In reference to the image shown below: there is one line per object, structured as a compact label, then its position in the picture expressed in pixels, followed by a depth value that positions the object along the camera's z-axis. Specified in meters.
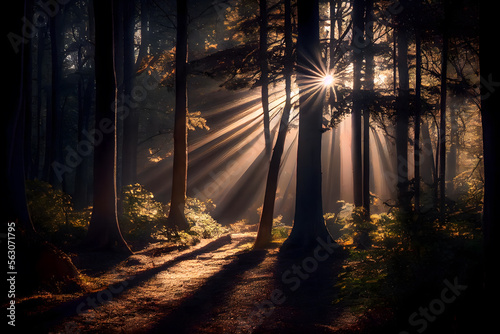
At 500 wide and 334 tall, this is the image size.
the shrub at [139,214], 15.78
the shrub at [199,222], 18.13
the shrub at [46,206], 12.08
